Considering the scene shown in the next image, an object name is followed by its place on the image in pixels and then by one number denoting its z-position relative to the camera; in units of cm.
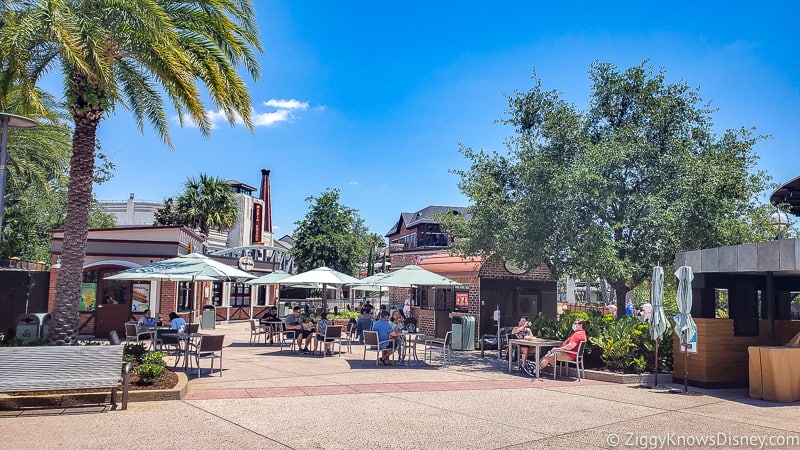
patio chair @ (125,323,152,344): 1387
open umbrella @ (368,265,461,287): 1625
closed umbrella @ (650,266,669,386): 1112
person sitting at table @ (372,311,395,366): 1395
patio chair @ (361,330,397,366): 1373
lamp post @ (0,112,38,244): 1004
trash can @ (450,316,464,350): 1781
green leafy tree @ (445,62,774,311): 1290
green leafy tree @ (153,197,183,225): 3341
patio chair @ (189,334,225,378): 1123
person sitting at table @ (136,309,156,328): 1503
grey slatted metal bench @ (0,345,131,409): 785
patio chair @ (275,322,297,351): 1645
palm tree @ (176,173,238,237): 3184
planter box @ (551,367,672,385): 1175
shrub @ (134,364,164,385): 923
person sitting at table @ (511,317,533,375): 1331
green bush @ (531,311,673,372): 1229
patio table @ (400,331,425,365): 1434
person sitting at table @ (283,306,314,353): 1638
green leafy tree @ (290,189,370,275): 3228
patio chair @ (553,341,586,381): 1228
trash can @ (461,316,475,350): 1781
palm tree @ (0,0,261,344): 983
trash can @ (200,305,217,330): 2595
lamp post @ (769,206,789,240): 1355
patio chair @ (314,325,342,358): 1533
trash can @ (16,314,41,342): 1366
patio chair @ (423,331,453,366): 1503
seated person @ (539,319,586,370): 1230
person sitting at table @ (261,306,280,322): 1854
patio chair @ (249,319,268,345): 1873
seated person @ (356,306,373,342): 1803
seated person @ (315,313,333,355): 1556
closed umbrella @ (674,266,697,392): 1066
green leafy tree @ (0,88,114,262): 1745
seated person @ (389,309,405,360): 1427
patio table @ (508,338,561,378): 1243
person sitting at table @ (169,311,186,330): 1426
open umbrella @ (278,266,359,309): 1803
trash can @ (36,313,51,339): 1424
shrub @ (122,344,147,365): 1000
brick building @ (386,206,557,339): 1852
